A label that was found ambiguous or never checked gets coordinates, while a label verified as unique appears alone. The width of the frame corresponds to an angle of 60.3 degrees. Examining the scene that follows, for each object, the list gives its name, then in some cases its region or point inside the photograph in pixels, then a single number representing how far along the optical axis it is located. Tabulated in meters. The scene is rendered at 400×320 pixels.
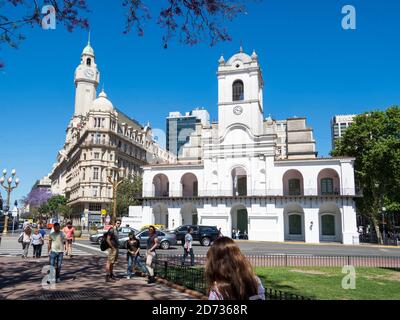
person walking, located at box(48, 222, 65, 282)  10.73
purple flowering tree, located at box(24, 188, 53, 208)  92.70
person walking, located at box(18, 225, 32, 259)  17.39
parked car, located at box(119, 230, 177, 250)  24.47
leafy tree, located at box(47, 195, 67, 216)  67.38
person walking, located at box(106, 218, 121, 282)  10.95
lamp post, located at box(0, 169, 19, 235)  34.28
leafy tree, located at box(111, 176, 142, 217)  54.25
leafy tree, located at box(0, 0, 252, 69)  7.02
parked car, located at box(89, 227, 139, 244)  27.31
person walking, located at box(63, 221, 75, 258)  17.28
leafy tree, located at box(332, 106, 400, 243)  36.09
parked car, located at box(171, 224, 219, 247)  29.33
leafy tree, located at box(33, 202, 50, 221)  77.01
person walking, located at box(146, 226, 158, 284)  11.17
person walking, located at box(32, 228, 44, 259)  17.25
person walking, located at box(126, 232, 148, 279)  11.86
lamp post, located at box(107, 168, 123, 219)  62.03
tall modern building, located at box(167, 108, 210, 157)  168.75
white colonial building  38.19
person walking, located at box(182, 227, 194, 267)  15.96
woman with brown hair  3.10
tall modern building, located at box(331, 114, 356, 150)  155.10
